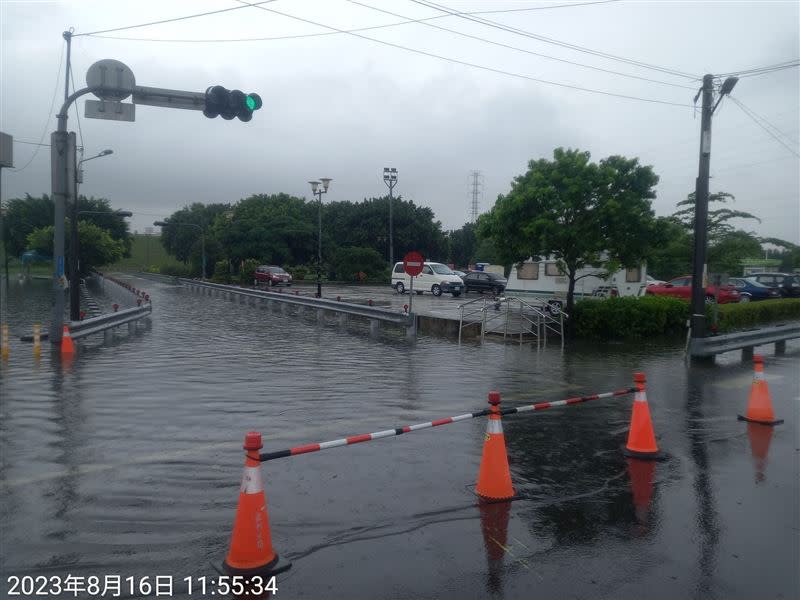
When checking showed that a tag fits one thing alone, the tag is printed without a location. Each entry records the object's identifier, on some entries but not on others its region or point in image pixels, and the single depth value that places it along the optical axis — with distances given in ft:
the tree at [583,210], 62.08
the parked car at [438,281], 134.31
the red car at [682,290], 106.11
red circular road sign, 60.02
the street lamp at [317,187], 112.98
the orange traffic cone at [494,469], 19.99
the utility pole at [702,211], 50.65
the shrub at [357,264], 203.92
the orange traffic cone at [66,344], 47.78
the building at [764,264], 226.58
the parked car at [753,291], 116.67
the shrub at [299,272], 224.53
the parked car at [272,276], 178.72
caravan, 91.86
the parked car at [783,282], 123.03
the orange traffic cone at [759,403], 30.76
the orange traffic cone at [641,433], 24.84
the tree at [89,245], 150.20
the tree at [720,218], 143.23
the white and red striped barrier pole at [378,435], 16.01
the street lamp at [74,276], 68.23
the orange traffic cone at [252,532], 14.88
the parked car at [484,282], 143.43
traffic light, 40.32
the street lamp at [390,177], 180.34
